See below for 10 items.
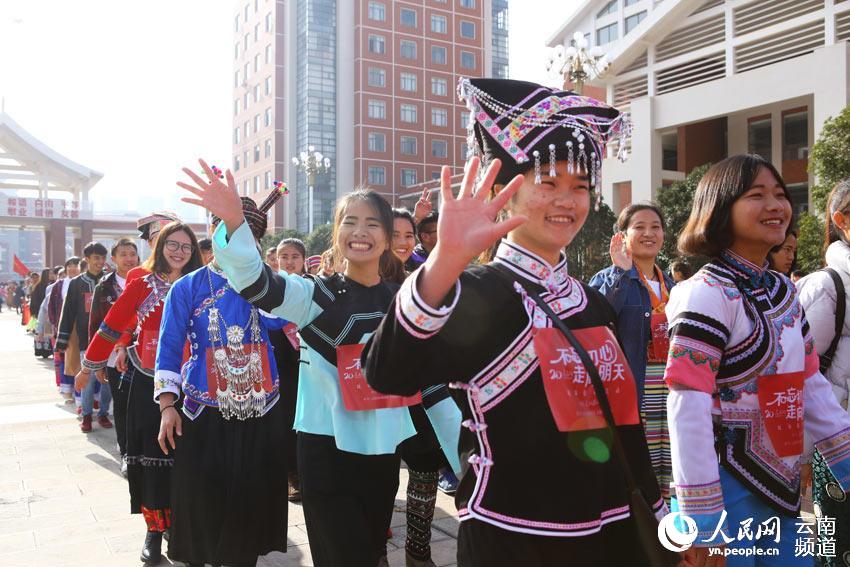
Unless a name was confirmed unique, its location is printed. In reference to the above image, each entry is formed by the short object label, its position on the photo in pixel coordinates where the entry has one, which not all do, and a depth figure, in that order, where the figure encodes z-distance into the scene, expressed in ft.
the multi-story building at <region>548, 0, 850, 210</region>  57.21
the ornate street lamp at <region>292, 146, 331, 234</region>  103.91
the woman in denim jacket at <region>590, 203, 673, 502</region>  13.50
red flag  81.74
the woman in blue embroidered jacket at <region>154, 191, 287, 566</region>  10.82
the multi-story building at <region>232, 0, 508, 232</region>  164.76
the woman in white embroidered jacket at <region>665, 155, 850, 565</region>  6.50
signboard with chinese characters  122.93
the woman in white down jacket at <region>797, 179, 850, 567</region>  8.86
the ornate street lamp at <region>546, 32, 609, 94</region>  56.08
